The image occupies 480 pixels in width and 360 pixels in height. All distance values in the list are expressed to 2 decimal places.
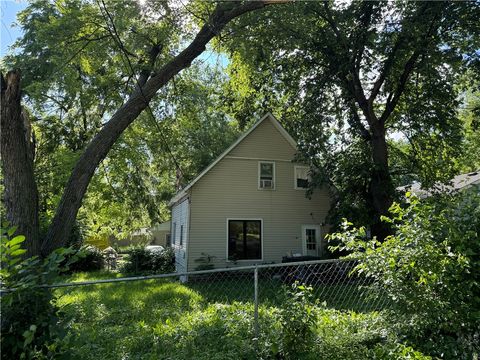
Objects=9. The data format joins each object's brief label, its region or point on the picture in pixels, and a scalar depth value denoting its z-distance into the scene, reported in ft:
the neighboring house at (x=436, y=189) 42.47
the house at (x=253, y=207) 45.29
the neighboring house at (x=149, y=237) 101.96
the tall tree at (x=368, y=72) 36.86
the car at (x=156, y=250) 60.55
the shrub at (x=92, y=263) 58.29
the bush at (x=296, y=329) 13.14
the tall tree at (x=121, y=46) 16.58
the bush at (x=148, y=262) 56.39
